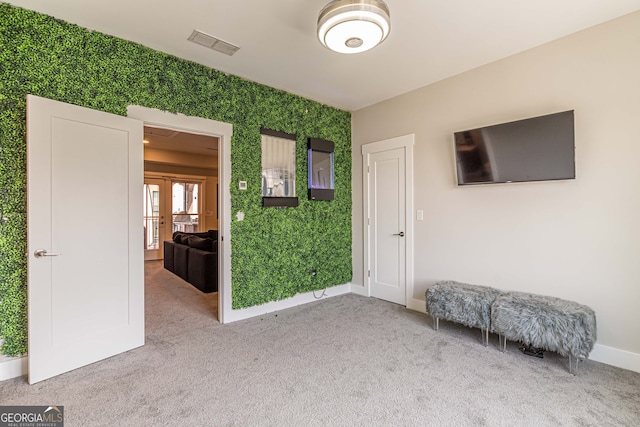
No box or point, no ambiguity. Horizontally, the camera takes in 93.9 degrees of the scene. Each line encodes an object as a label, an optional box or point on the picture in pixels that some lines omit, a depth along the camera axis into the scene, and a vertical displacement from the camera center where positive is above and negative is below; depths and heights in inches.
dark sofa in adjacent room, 191.5 -31.0
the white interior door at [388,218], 163.3 -2.1
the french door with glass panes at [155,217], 313.0 -1.3
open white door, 89.4 -6.6
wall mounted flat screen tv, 107.4 +24.8
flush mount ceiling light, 76.2 +50.8
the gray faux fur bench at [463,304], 116.0 -36.6
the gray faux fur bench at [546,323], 94.6 -36.9
